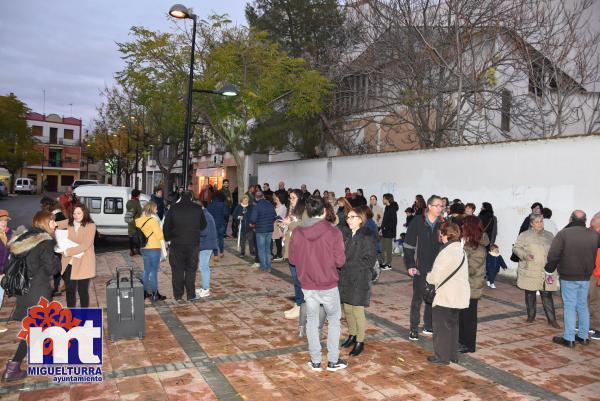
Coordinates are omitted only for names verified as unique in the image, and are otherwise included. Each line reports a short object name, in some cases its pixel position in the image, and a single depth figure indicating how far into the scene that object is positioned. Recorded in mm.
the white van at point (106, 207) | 14969
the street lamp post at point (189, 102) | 12469
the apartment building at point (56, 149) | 71562
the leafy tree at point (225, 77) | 16281
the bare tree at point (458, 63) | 15805
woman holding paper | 6207
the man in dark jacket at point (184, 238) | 7633
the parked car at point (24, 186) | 52688
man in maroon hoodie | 4922
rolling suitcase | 6004
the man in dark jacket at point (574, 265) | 6035
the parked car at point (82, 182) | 47094
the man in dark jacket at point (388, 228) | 11547
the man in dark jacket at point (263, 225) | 10438
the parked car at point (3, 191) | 40500
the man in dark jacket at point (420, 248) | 6051
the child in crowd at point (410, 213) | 11852
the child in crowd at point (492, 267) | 9820
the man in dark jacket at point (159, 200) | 13922
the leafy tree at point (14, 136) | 47125
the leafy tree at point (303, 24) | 21844
